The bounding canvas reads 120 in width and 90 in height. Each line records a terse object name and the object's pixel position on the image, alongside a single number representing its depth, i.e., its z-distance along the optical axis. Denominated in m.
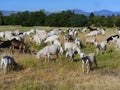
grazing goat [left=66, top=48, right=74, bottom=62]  24.69
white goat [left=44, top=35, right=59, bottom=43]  38.71
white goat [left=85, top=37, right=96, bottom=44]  38.76
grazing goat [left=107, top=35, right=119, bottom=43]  38.17
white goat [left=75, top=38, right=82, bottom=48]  35.58
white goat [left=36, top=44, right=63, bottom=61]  24.98
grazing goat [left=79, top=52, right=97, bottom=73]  21.12
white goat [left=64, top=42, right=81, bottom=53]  30.85
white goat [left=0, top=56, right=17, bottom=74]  20.89
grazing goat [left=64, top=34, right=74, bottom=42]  39.44
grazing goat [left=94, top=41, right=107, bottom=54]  31.83
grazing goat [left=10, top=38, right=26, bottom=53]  31.56
